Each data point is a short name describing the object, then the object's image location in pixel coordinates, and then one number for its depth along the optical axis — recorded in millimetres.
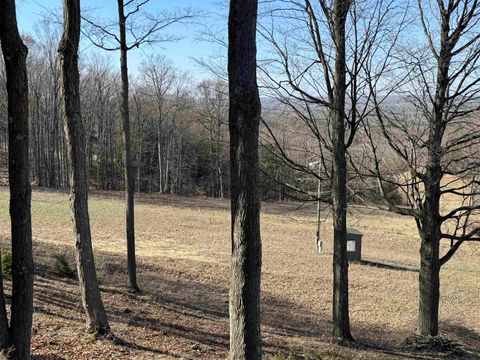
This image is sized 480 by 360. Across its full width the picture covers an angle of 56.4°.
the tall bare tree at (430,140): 7348
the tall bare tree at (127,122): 8992
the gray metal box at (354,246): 18531
